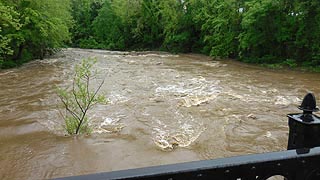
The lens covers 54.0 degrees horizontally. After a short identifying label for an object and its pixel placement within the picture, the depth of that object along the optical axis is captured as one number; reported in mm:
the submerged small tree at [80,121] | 6867
